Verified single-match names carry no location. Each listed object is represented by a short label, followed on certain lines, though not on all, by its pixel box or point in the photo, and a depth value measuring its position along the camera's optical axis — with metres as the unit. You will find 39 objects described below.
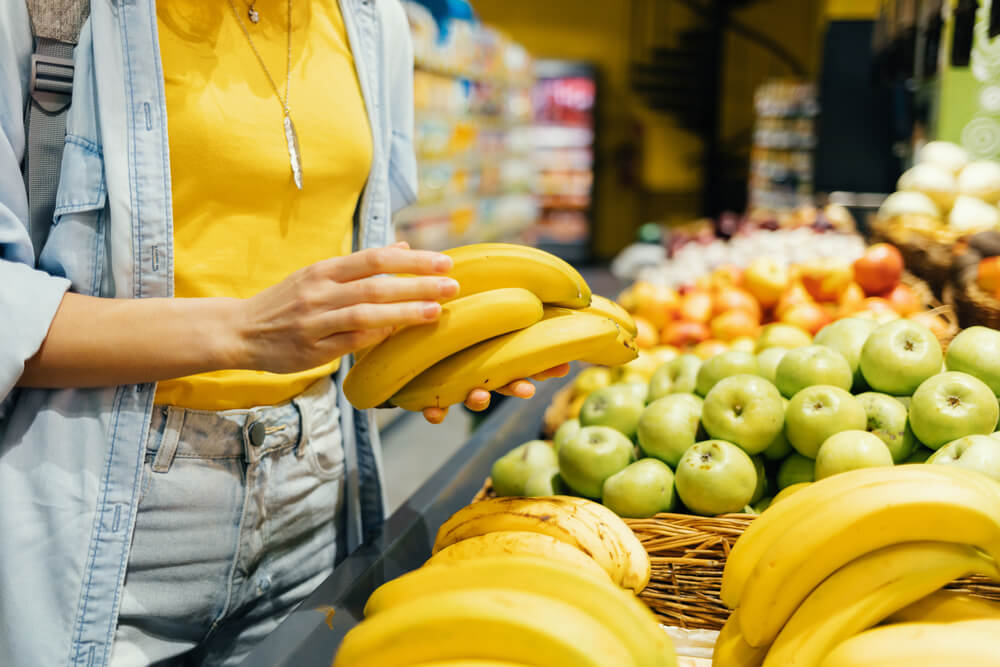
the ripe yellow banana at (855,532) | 0.75
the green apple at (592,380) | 1.97
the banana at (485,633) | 0.66
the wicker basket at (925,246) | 2.32
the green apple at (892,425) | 1.24
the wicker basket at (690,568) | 1.13
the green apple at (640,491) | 1.24
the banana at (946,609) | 0.76
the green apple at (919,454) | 1.25
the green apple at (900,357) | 1.32
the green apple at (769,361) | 1.52
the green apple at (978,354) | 1.29
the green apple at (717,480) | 1.20
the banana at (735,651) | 0.84
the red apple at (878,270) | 2.33
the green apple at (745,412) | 1.27
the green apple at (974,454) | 1.05
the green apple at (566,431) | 1.49
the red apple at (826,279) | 2.31
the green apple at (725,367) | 1.48
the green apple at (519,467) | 1.36
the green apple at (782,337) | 1.78
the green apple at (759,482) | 1.31
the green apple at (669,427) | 1.34
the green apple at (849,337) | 1.46
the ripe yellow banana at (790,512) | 0.83
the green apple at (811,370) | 1.35
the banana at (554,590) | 0.71
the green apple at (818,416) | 1.23
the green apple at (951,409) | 1.17
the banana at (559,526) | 1.00
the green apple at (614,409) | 1.50
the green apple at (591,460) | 1.32
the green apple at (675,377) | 1.60
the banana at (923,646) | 0.69
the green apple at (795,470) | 1.29
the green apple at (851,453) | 1.14
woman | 0.95
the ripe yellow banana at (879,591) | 0.76
